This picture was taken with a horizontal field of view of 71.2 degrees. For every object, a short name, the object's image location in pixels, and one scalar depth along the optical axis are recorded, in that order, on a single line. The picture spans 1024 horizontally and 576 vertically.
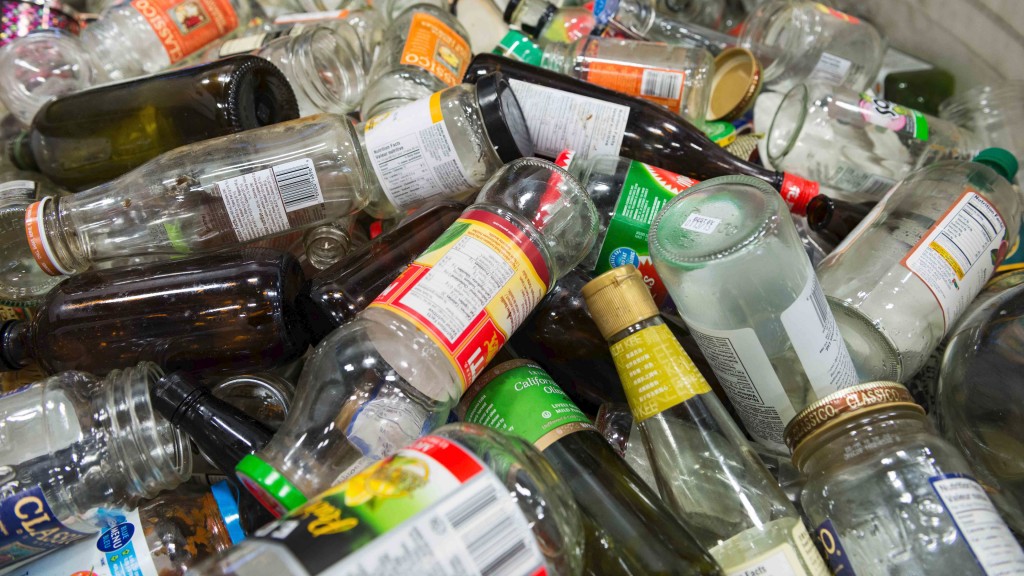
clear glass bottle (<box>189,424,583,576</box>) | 0.56
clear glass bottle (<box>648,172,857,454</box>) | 0.79
